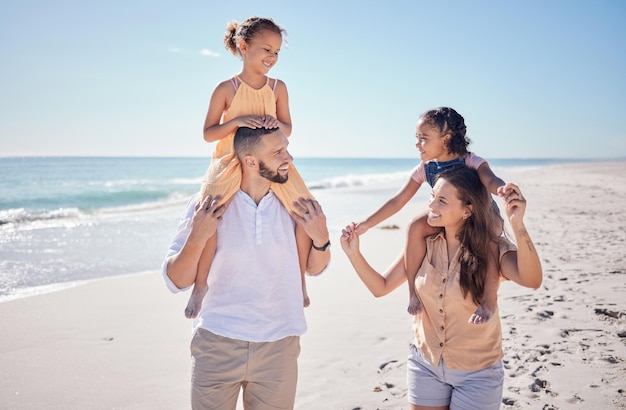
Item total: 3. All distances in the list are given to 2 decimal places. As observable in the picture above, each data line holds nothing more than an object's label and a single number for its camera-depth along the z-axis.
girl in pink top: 3.47
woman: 2.47
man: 2.41
